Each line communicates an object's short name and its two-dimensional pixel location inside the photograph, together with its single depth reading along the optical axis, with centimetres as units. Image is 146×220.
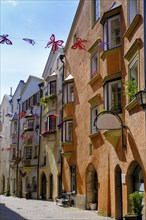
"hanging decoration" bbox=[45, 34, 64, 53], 1456
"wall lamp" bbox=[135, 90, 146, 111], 1137
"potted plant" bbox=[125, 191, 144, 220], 1279
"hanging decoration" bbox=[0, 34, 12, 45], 1237
